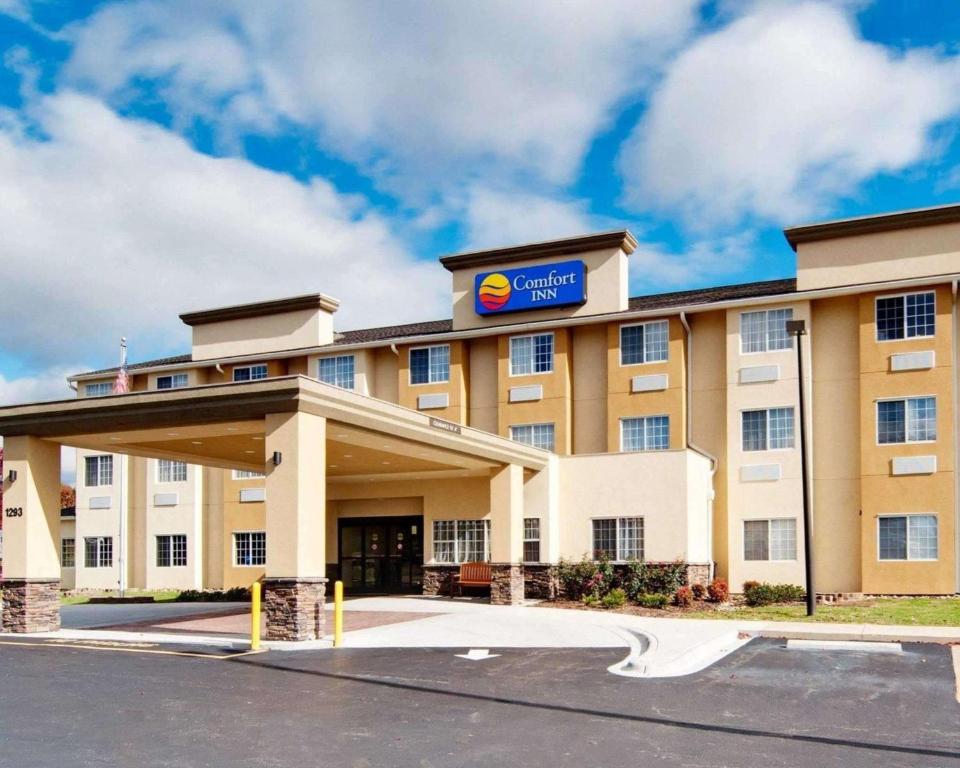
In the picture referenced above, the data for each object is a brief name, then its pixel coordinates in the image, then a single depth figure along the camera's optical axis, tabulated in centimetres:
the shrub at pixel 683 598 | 2703
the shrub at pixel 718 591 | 2816
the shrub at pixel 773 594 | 2834
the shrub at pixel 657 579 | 2842
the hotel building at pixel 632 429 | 2845
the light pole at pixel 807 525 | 2323
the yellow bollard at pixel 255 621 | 1822
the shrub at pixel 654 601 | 2678
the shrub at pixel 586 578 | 2920
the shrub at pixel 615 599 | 2717
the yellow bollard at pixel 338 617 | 1883
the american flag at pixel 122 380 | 3512
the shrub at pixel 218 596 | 3353
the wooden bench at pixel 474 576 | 3084
